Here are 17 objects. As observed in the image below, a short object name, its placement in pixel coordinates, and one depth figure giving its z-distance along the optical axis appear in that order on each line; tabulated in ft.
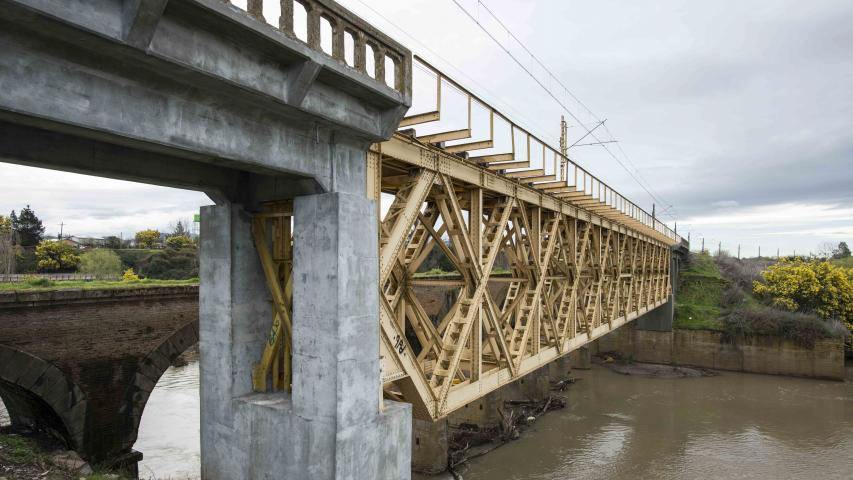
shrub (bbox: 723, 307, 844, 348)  105.19
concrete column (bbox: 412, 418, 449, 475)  52.70
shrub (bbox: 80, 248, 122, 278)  123.75
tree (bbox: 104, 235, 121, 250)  189.06
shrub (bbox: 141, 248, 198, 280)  153.17
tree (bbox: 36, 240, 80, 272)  131.03
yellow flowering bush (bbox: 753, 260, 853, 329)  115.14
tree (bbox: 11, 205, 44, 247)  167.32
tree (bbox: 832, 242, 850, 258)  277.66
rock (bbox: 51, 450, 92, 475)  25.61
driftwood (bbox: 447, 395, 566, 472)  59.47
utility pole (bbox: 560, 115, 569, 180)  97.55
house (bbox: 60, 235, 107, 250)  195.30
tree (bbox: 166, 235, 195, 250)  174.29
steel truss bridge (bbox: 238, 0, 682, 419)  20.68
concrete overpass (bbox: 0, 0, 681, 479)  11.68
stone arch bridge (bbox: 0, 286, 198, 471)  40.29
